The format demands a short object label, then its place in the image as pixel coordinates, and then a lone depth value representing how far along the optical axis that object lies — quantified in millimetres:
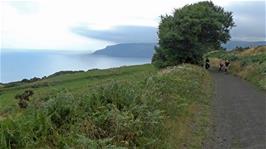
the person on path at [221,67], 26734
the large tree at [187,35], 27422
